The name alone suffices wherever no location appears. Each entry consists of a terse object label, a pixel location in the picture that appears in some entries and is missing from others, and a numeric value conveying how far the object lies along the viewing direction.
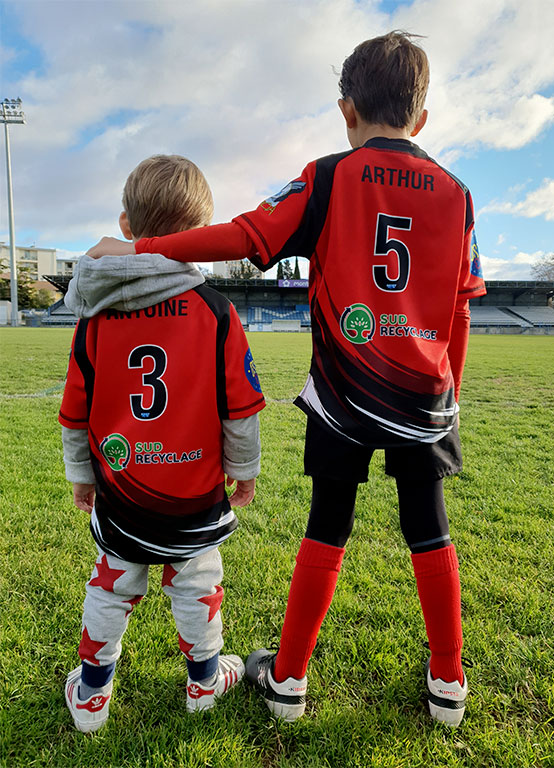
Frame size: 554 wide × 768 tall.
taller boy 1.21
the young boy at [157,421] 1.26
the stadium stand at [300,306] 48.91
